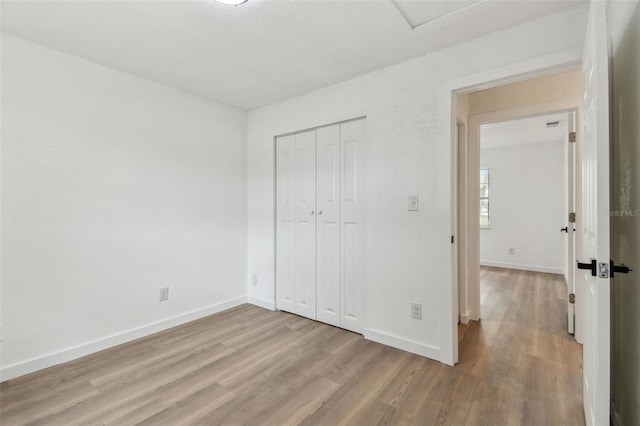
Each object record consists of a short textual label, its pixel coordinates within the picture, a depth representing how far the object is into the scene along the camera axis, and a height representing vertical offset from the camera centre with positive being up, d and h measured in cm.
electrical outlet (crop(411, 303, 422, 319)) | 236 -77
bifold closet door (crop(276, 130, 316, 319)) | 314 -9
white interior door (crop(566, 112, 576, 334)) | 271 +5
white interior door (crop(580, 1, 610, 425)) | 115 +3
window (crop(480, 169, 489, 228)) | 614 +36
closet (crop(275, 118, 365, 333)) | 280 -9
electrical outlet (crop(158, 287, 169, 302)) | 286 -77
